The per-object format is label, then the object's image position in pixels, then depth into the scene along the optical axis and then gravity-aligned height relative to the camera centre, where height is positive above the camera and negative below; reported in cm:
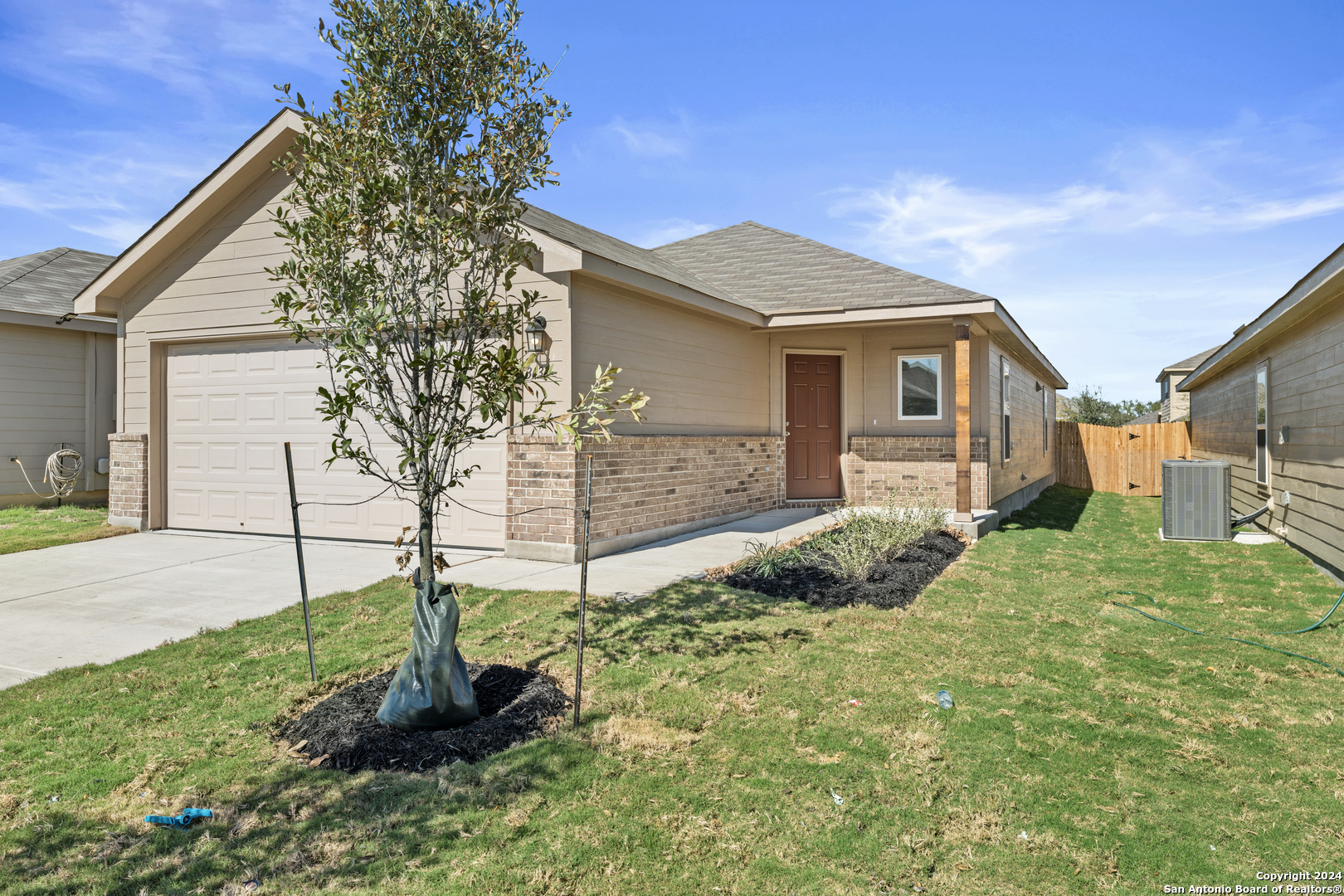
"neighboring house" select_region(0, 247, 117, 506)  1219 +134
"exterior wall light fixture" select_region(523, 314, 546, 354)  727 +120
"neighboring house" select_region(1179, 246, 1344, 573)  755 +53
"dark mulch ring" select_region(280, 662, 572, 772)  338 -133
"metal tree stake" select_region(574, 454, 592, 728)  363 -110
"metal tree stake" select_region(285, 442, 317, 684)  401 -65
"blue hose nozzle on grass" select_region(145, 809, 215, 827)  284 -140
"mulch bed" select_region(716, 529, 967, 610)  629 -117
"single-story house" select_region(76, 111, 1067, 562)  804 +96
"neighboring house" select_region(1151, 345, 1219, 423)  3238 +286
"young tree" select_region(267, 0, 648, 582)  356 +131
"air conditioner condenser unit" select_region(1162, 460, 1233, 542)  1031 -65
